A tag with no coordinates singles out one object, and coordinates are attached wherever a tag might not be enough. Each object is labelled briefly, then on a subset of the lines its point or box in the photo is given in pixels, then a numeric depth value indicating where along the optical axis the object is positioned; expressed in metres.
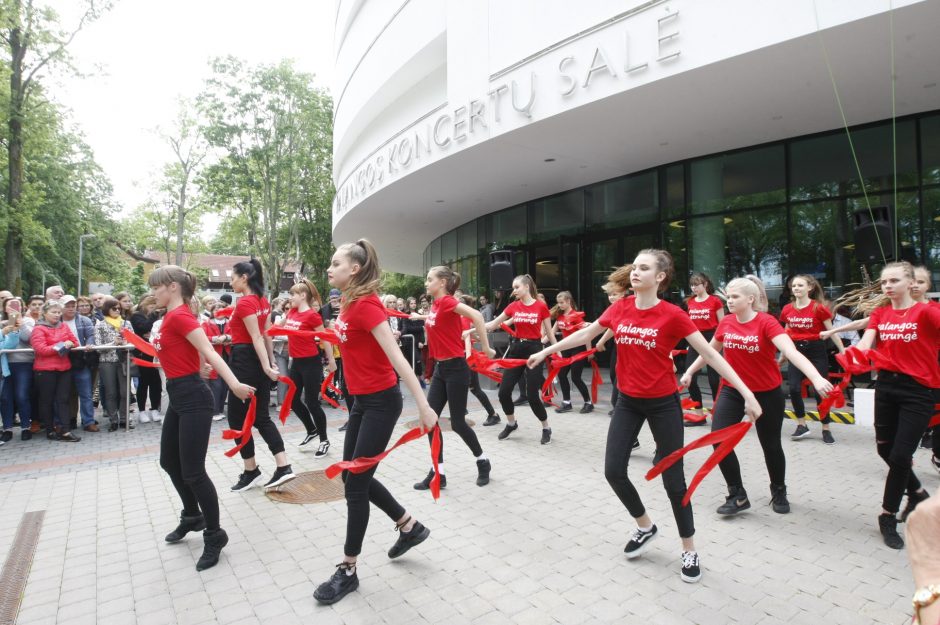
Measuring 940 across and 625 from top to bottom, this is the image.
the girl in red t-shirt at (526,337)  7.00
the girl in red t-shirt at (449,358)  5.36
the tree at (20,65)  18.29
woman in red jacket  7.80
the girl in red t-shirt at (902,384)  3.96
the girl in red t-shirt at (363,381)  3.30
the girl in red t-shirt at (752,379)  4.39
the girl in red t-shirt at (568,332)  9.28
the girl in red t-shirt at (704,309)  7.74
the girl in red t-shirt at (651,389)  3.48
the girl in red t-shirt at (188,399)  3.69
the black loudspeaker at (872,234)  7.33
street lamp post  34.77
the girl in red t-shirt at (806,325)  7.02
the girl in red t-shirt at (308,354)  6.68
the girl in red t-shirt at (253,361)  5.06
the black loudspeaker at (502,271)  11.06
